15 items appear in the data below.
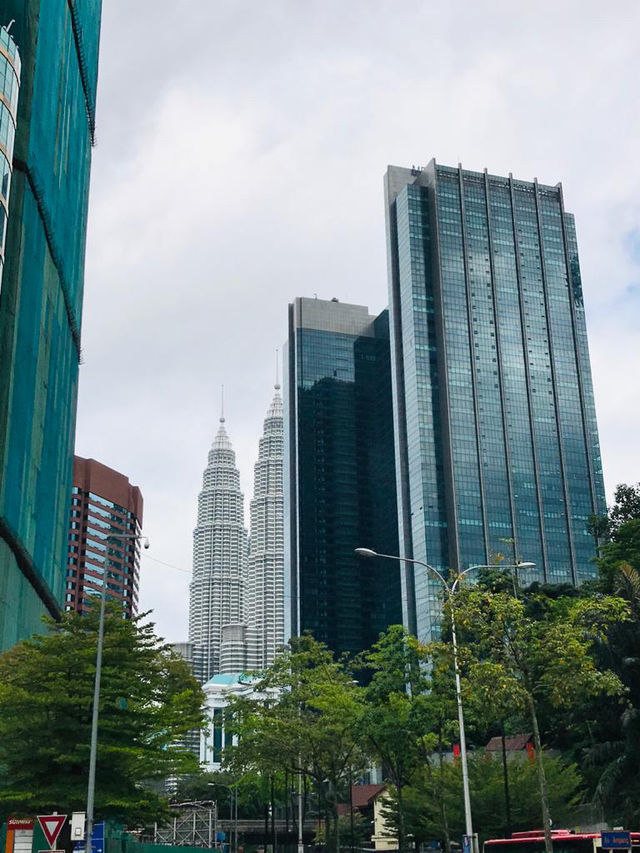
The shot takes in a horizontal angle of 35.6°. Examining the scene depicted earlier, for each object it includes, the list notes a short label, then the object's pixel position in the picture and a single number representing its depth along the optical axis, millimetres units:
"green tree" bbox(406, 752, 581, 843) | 56250
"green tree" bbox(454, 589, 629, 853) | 33219
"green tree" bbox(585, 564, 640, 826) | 45281
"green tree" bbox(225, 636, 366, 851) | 57438
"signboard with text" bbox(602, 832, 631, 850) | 32250
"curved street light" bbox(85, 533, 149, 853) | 31988
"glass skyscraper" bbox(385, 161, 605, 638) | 185250
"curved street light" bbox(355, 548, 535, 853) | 35844
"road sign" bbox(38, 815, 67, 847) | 23234
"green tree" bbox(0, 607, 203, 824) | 38250
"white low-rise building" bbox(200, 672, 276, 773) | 63606
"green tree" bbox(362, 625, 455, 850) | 49250
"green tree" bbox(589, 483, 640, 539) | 82688
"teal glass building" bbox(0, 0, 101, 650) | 69875
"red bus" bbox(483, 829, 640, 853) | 40062
